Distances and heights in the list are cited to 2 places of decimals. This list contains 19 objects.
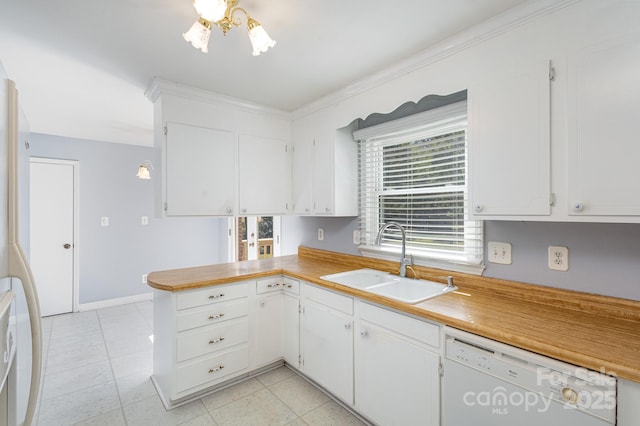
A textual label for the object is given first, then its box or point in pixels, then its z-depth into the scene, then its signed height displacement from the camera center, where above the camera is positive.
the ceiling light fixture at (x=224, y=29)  1.22 +0.80
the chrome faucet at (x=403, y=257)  2.20 -0.33
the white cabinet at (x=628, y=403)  0.98 -0.63
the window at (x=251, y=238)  4.92 -0.43
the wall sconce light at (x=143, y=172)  3.76 +0.49
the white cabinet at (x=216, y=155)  2.42 +0.51
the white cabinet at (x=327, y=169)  2.68 +0.39
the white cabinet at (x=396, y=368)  1.53 -0.87
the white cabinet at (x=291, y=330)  2.45 -0.98
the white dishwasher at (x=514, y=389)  1.05 -0.69
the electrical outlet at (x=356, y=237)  2.77 -0.23
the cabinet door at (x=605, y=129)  1.21 +0.35
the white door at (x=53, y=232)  3.84 -0.26
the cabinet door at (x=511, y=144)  1.46 +0.35
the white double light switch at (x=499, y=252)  1.78 -0.25
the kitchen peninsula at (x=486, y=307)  1.13 -0.50
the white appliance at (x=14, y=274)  0.75 -0.16
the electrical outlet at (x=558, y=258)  1.57 -0.25
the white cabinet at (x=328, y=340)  1.99 -0.91
